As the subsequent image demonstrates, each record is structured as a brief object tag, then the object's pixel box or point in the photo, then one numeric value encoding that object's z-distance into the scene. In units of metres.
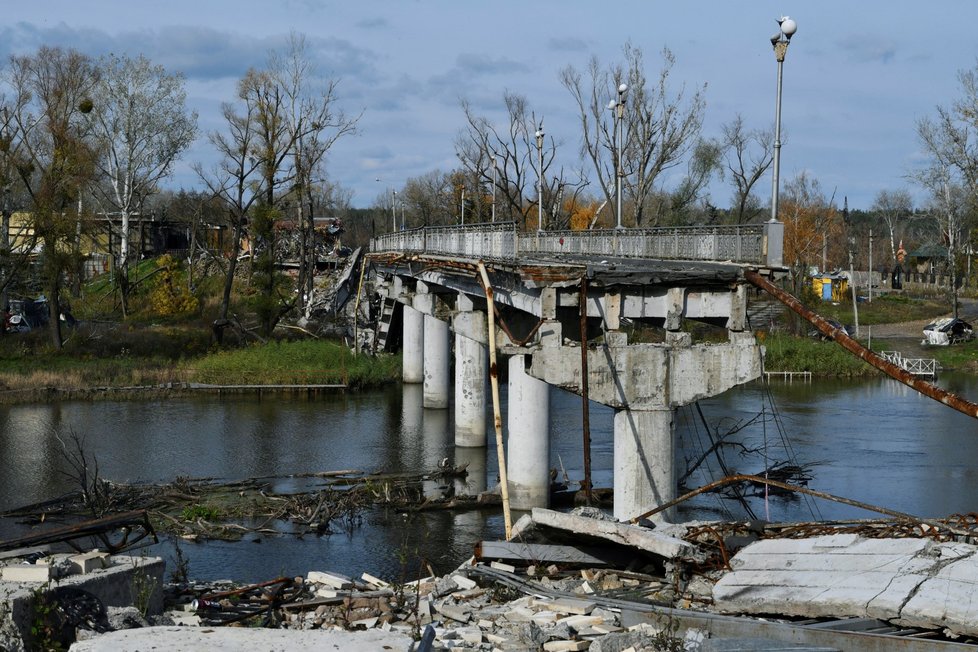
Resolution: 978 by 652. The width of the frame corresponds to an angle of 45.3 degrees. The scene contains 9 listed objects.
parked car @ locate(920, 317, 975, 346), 60.97
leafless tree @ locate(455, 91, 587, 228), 70.25
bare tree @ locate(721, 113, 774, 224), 73.75
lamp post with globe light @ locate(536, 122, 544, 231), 46.91
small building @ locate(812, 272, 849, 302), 85.69
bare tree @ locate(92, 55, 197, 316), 66.31
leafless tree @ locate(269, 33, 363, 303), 66.75
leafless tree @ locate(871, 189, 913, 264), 135.38
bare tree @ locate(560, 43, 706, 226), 63.12
